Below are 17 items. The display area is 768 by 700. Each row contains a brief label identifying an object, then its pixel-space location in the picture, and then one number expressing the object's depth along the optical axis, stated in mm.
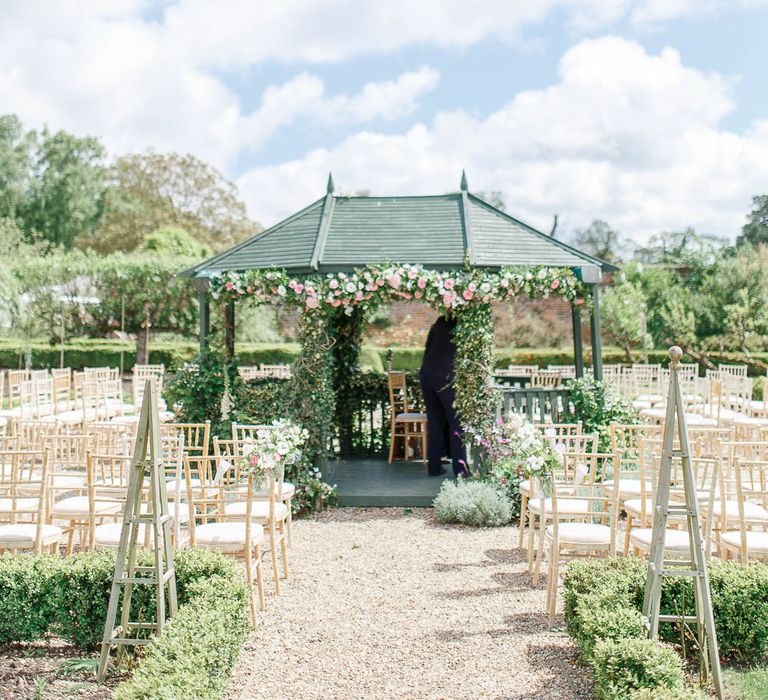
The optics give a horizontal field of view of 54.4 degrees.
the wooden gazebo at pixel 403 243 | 9461
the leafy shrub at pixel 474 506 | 7863
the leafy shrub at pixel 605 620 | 3750
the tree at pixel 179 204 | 36406
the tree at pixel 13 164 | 42172
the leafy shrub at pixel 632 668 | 3328
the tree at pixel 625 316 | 23422
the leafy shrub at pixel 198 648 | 3219
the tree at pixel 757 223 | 38312
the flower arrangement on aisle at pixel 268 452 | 5715
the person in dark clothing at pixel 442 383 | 9422
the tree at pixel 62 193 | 43438
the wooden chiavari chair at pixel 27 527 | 5199
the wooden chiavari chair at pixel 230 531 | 5215
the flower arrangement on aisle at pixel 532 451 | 5656
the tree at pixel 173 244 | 29406
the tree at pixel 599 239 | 41906
